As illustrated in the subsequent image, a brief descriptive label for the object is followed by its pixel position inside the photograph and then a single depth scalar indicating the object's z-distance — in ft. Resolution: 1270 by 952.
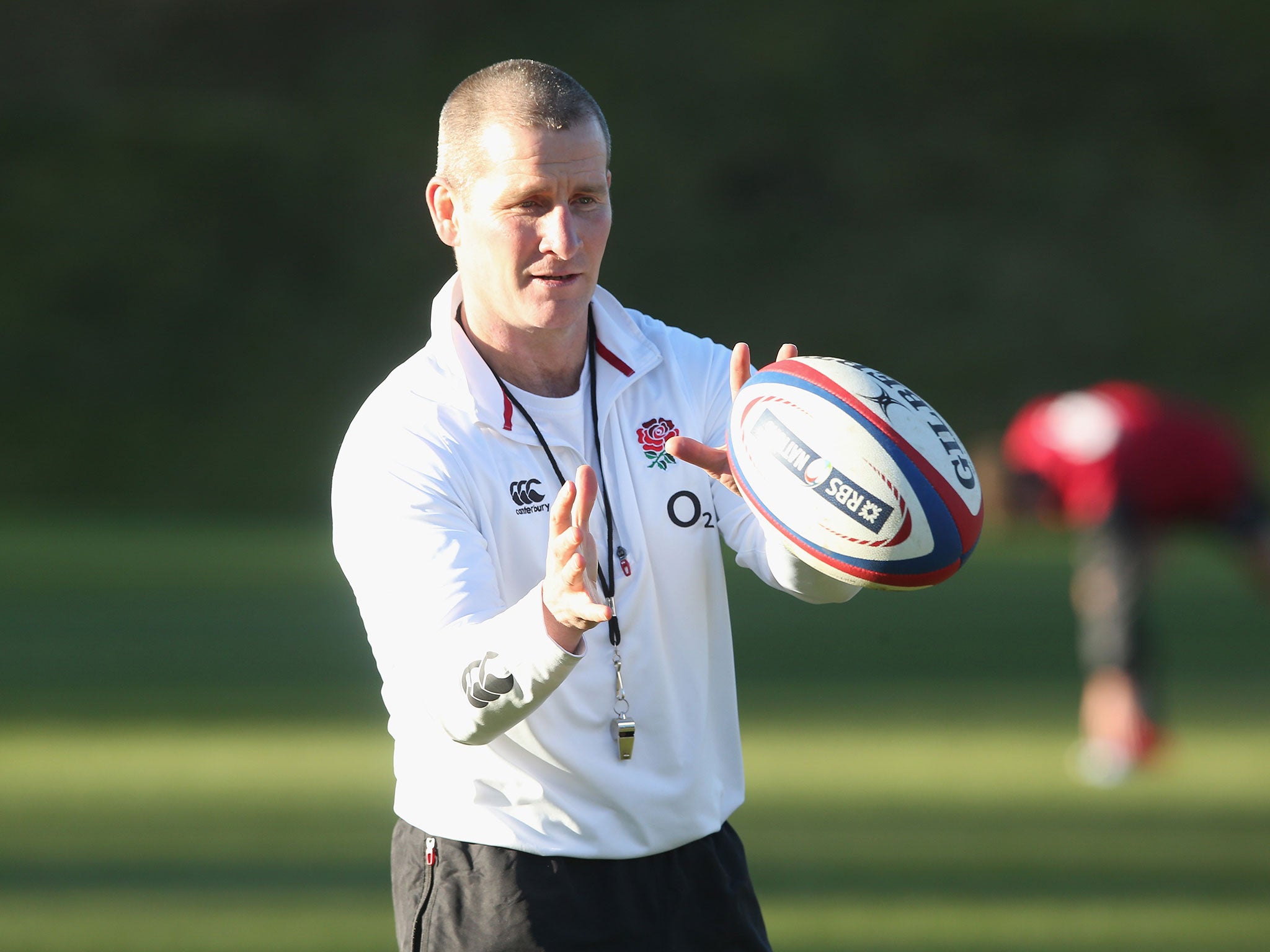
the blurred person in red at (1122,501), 71.26
